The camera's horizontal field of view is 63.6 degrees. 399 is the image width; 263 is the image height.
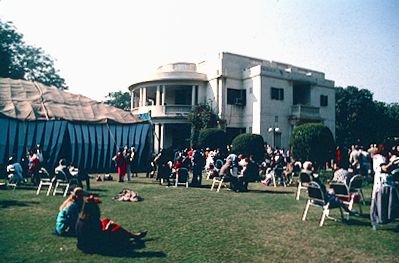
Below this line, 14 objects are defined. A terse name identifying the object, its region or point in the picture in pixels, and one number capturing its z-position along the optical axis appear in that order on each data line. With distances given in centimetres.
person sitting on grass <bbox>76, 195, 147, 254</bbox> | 534
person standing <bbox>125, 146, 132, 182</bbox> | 1570
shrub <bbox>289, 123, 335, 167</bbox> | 1706
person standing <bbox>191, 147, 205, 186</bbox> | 1391
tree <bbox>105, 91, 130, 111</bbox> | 6644
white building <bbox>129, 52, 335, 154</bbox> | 2853
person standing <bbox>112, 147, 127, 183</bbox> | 1541
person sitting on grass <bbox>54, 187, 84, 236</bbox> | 624
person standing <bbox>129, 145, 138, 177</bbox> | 1677
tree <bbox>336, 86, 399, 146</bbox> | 4400
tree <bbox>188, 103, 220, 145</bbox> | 2745
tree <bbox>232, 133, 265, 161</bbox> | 2108
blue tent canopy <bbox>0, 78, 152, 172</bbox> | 1772
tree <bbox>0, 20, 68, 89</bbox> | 3711
